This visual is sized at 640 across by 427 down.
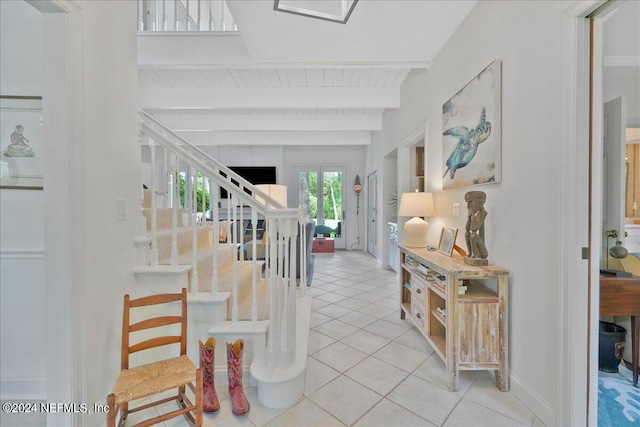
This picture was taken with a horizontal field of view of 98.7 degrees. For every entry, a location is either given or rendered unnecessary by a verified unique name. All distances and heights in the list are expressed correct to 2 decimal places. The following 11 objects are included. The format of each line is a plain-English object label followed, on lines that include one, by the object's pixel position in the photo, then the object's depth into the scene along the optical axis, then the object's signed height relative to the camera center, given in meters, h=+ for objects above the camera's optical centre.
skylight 1.99 +1.49
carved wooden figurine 1.94 -0.14
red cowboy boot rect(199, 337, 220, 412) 1.63 -0.97
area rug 1.52 -1.17
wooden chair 1.27 -0.83
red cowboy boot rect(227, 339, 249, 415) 1.64 -0.99
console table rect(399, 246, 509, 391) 1.81 -0.78
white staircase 1.75 -0.61
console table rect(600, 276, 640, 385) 1.70 -0.55
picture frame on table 2.30 -0.28
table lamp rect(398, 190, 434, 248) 2.84 -0.06
